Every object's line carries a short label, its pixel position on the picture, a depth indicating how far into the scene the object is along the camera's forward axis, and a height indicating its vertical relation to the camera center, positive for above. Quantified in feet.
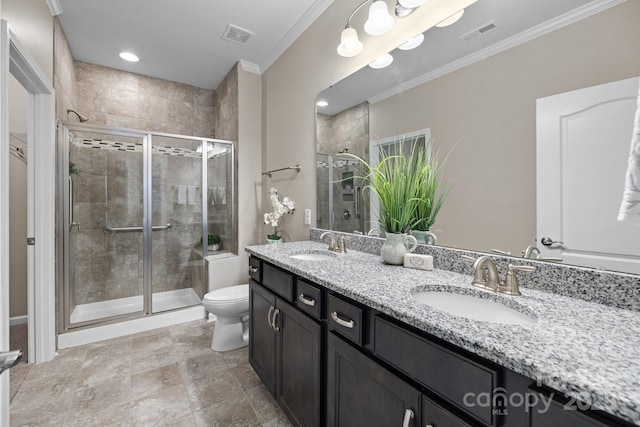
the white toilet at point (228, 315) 7.15 -2.71
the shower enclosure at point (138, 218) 8.46 -0.21
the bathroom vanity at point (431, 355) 1.64 -1.10
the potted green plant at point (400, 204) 4.39 +0.12
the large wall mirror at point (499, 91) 2.87 +1.55
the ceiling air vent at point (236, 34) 7.98 +5.19
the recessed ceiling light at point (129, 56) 9.28 +5.20
